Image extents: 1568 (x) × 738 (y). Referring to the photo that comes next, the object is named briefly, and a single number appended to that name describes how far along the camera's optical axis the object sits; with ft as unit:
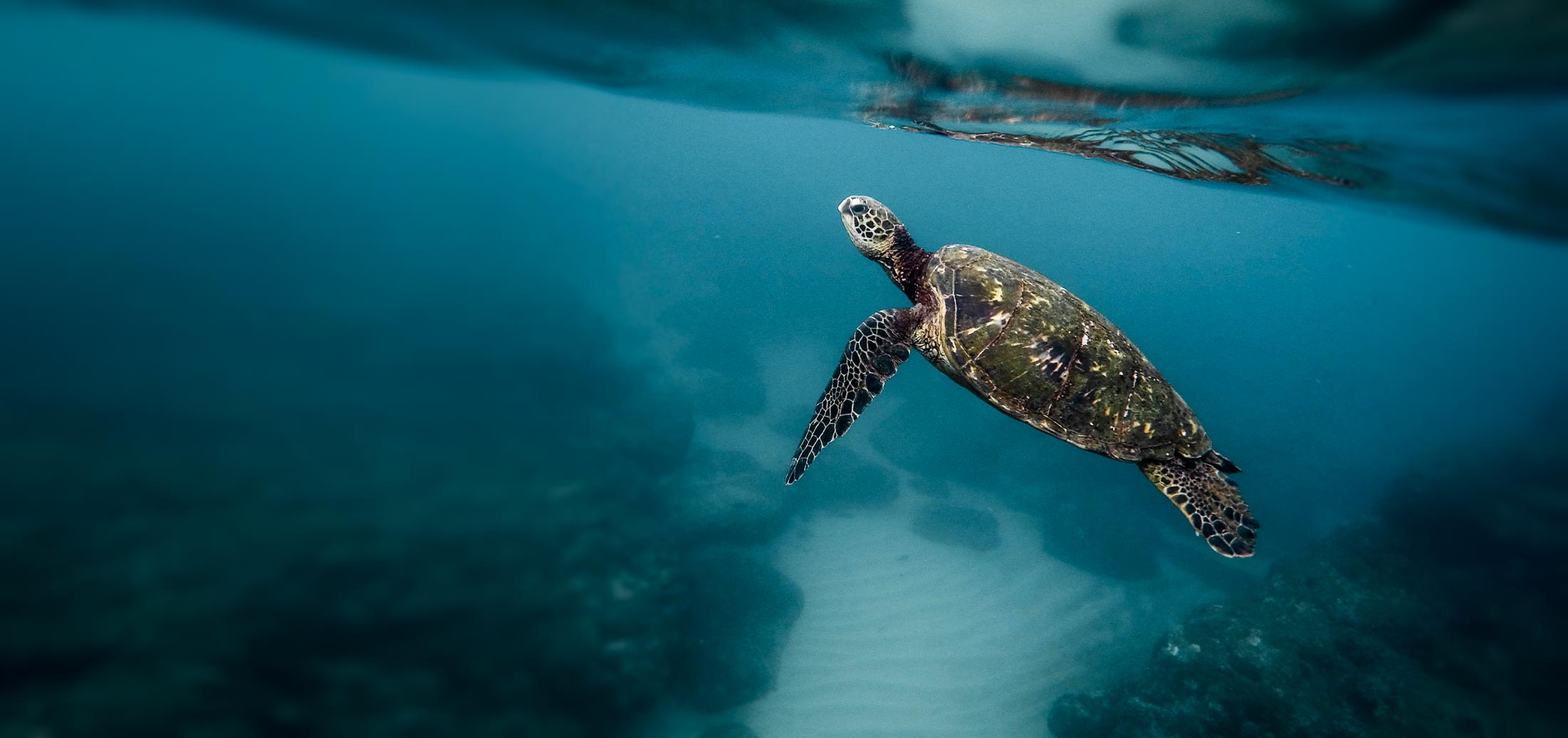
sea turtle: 14.43
